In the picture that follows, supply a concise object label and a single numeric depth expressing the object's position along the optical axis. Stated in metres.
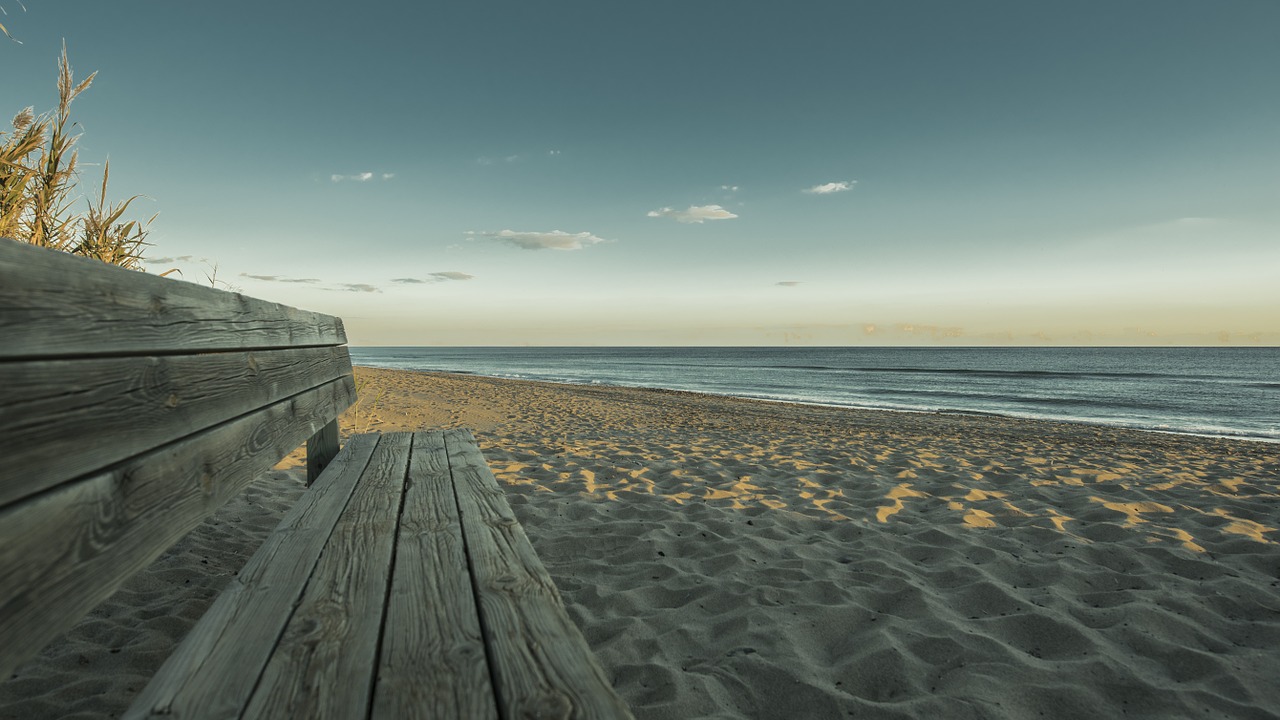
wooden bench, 0.96
